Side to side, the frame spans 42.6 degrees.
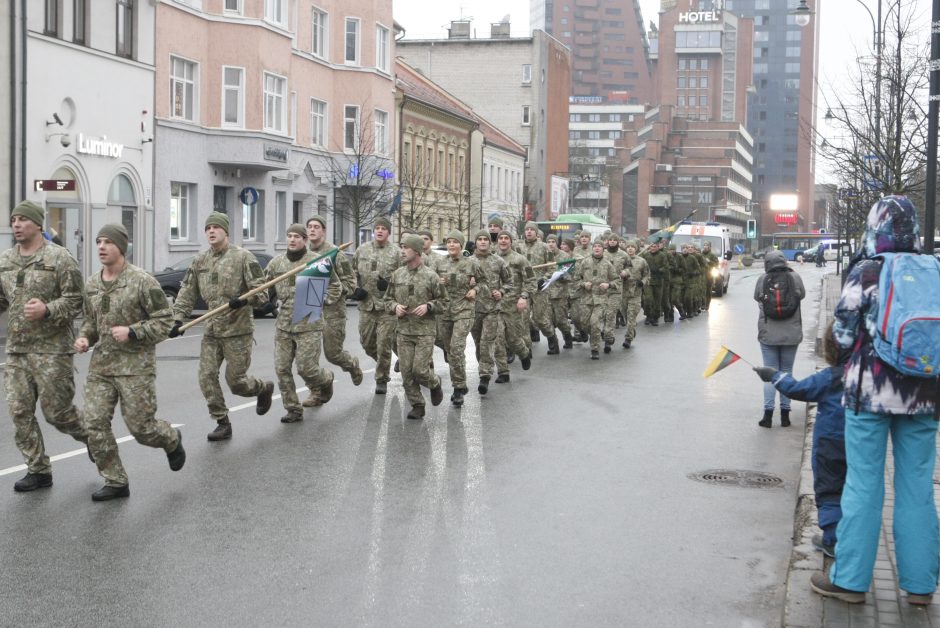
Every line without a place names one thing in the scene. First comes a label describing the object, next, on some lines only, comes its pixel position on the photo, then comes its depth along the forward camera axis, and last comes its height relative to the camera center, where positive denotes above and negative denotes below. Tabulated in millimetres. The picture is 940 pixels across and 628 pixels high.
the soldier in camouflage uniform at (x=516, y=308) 15414 -818
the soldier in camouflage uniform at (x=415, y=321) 11406 -753
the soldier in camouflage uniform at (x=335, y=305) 11914 -655
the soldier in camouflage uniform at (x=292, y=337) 11078 -901
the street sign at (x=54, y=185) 23844 +1001
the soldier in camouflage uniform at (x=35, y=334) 7871 -654
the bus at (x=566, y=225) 50656 +851
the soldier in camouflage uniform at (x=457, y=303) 12352 -639
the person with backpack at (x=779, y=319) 11445 -666
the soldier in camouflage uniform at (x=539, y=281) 18312 -557
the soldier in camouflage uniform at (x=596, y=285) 18016 -597
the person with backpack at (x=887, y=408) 5270 -691
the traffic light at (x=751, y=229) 65556 +1097
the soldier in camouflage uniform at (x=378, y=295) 12984 -591
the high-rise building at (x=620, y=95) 190138 +23797
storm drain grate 8742 -1695
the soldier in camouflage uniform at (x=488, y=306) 13730 -728
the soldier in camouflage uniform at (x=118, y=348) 7773 -731
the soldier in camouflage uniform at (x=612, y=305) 18703 -924
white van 44553 +407
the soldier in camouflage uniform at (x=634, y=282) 21141 -632
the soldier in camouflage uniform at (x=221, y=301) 10117 -536
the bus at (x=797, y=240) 125562 +991
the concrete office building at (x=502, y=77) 79312 +11018
